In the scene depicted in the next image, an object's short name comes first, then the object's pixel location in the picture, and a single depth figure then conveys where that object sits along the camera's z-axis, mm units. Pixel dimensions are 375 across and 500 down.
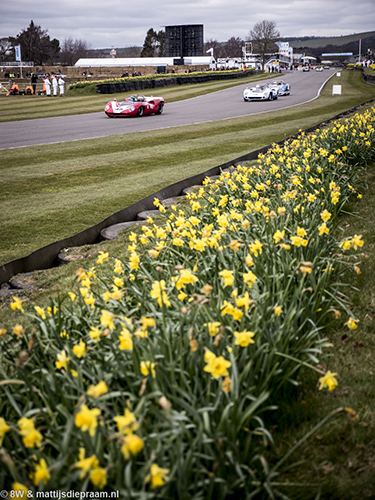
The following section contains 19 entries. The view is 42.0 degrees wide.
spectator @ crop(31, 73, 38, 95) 43494
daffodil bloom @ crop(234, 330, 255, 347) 2322
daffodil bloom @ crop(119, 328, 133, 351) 2275
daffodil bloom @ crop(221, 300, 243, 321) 2512
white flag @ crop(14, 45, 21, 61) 52031
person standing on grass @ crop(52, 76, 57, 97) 37116
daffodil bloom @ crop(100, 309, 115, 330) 2410
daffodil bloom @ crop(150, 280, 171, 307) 2880
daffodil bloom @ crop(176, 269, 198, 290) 2709
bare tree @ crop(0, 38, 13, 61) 118962
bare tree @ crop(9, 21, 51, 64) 109188
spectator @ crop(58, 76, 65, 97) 37003
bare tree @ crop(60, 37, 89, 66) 138625
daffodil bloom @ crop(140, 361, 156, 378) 2217
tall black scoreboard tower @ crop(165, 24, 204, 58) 142250
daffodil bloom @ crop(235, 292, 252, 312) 2553
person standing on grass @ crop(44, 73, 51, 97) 37094
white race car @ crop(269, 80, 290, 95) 34431
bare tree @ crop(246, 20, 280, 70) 122125
